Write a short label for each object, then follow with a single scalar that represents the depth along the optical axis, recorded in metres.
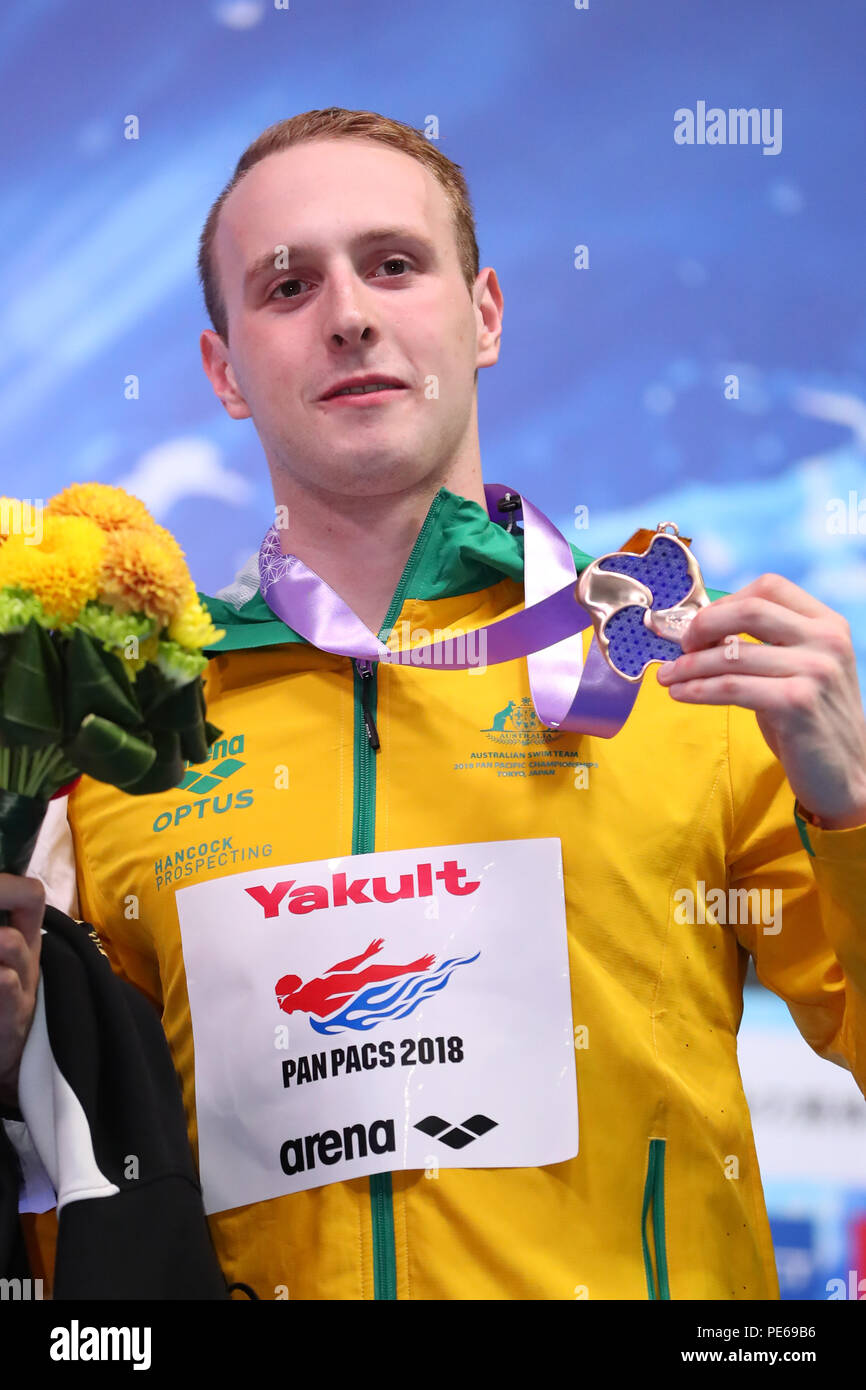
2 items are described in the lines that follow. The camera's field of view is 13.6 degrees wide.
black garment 1.77
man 1.83
